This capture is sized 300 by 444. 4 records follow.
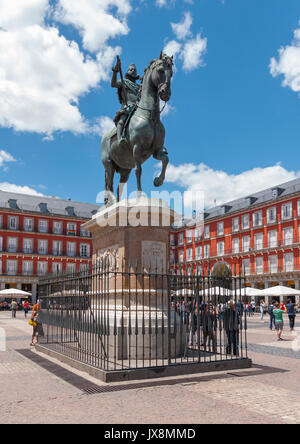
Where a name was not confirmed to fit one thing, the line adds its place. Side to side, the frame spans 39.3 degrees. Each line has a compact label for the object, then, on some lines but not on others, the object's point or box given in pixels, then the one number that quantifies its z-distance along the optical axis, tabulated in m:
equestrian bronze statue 7.94
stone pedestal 7.47
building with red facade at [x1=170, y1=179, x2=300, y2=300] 41.25
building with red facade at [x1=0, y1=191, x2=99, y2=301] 49.56
